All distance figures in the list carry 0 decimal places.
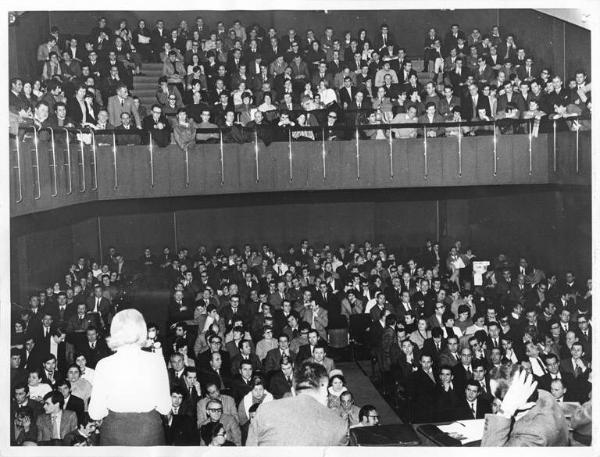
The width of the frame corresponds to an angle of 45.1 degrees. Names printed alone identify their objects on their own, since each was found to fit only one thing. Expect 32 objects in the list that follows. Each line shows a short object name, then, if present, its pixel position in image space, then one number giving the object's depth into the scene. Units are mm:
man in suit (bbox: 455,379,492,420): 5953
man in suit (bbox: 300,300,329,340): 8758
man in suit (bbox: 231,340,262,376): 6801
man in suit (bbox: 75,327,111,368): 5668
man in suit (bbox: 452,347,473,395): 6355
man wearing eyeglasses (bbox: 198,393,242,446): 5652
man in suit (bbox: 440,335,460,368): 6881
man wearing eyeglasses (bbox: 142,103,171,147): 9844
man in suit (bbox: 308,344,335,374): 7023
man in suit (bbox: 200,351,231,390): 6289
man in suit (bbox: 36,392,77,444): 5309
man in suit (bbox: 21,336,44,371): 5516
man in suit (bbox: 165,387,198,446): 5262
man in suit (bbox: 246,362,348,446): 3730
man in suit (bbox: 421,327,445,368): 6957
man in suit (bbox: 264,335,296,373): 7027
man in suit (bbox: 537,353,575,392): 5832
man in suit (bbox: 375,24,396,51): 11078
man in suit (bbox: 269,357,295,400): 6359
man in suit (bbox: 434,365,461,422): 6223
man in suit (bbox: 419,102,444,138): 10414
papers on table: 4578
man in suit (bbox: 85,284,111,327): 7230
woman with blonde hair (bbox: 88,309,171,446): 4129
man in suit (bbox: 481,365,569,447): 4090
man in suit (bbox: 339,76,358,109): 10383
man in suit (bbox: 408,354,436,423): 6408
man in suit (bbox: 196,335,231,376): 6793
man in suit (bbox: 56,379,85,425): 5465
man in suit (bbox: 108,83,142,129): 9422
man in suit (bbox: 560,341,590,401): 5172
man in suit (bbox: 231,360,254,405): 6291
